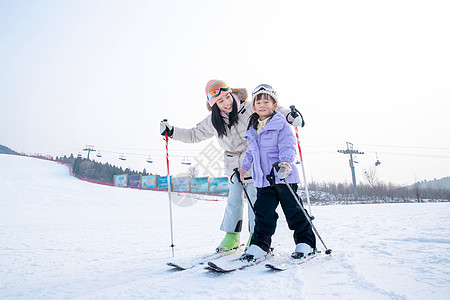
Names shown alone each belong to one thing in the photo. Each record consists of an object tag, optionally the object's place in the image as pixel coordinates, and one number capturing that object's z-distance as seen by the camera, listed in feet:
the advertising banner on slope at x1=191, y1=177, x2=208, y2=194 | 85.93
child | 6.52
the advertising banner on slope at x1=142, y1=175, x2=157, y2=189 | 85.30
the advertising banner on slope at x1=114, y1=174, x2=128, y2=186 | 87.15
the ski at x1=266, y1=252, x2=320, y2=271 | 4.94
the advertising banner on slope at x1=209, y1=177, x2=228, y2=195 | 88.89
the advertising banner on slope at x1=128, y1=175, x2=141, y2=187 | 86.58
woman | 8.70
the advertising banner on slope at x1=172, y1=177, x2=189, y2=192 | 84.43
